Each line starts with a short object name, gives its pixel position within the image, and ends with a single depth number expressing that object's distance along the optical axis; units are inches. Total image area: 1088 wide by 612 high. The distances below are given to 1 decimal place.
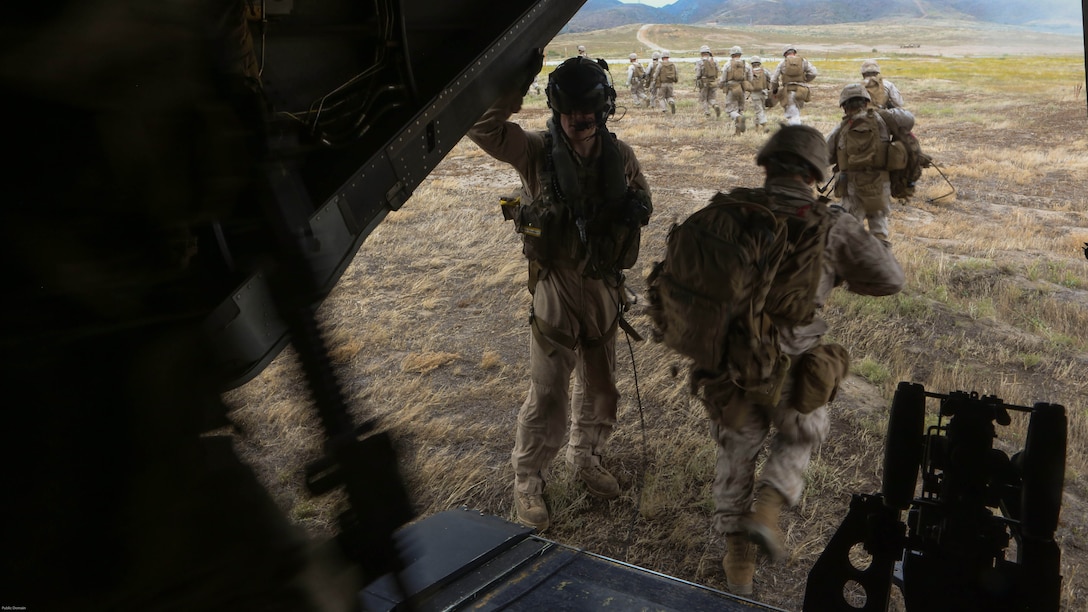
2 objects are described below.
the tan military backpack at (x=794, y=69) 725.3
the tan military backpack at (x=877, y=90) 388.8
